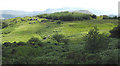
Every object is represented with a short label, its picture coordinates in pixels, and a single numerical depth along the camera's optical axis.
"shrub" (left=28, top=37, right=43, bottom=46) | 41.45
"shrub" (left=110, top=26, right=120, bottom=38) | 28.41
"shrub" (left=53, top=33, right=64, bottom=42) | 42.79
